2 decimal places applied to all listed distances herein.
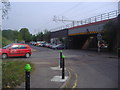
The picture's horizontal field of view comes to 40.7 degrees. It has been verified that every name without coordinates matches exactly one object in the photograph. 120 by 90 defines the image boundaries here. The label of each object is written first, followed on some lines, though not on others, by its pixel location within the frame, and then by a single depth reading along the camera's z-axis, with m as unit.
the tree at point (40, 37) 84.16
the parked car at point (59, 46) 40.95
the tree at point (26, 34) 96.11
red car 17.50
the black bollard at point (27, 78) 4.30
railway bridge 30.10
